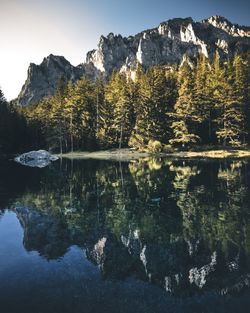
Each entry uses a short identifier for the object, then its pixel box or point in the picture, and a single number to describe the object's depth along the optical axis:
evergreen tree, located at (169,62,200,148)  62.56
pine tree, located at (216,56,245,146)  60.50
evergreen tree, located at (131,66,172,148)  67.88
